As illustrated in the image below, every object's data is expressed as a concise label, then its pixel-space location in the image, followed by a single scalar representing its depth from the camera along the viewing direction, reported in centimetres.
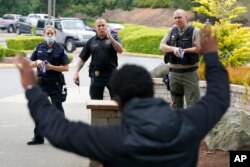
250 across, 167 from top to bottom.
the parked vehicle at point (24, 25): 5055
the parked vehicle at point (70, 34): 3428
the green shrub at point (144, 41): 3278
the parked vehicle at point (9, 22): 5769
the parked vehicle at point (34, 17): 5152
